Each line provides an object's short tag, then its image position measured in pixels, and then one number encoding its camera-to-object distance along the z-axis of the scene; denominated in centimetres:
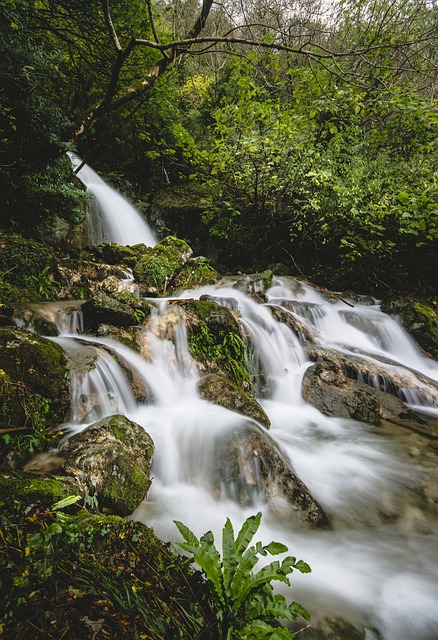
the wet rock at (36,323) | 477
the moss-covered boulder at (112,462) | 242
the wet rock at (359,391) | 525
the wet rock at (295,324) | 723
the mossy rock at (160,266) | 807
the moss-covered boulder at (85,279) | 679
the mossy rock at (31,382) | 292
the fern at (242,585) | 133
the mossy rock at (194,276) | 906
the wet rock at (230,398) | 430
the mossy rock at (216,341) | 571
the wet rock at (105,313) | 545
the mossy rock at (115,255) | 882
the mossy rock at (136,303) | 588
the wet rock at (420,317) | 812
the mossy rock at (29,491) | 164
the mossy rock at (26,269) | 591
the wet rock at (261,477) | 301
